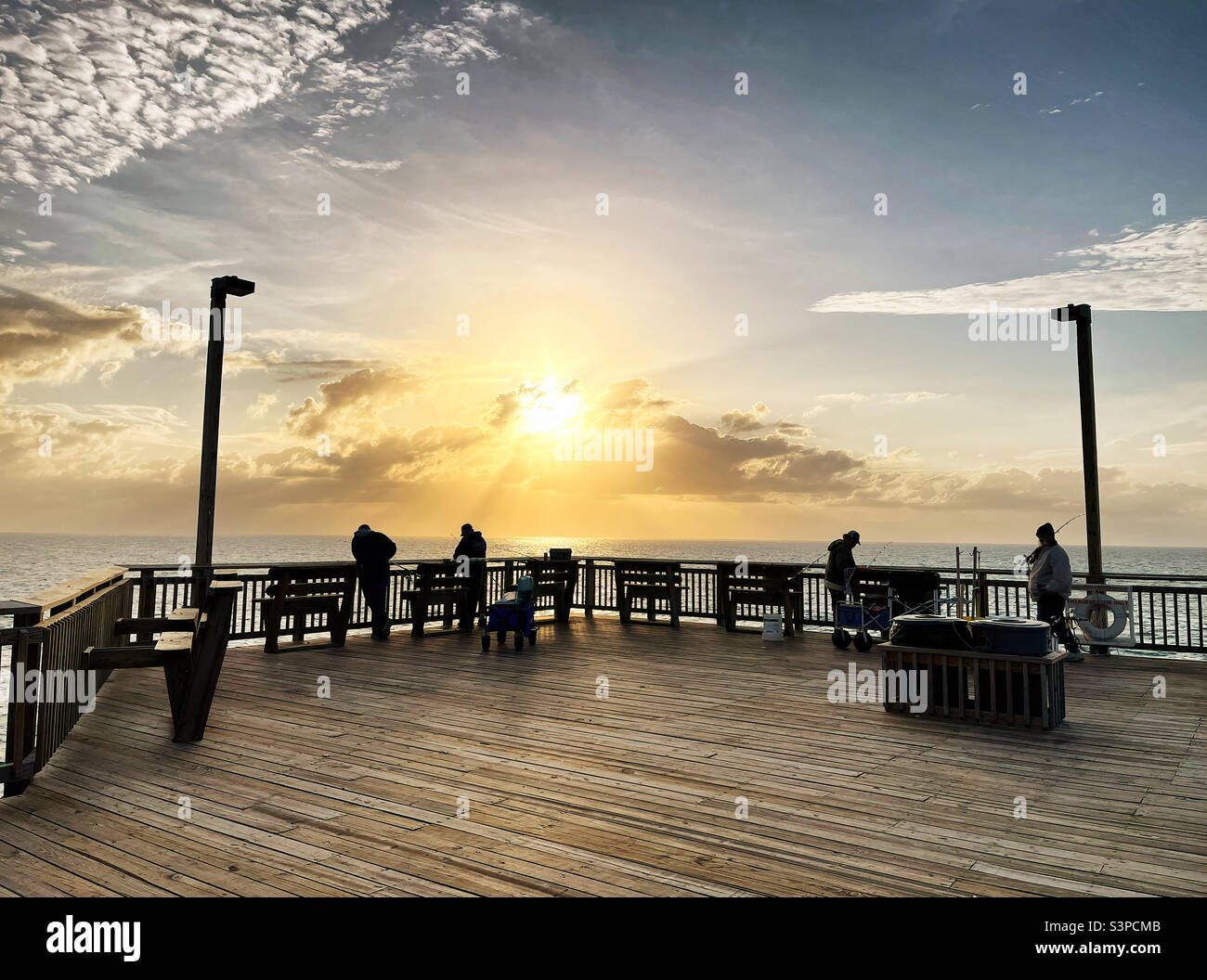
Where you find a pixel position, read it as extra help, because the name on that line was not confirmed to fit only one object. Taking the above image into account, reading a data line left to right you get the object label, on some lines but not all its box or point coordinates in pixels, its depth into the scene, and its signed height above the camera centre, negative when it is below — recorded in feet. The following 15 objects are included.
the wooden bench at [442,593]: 36.52 -2.66
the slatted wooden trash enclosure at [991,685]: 19.17 -3.80
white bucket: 34.68 -4.08
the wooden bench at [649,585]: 40.01 -2.34
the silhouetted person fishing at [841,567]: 32.83 -1.06
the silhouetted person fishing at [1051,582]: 29.04 -1.48
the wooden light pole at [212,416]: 33.40 +5.79
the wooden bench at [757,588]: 37.32 -2.35
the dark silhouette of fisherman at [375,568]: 35.01 -1.29
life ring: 31.12 -3.42
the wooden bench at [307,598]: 31.65 -2.57
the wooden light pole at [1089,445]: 34.94 +4.86
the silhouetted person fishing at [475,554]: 39.42 -0.67
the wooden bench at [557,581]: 39.80 -2.16
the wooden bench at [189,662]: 17.17 -2.89
